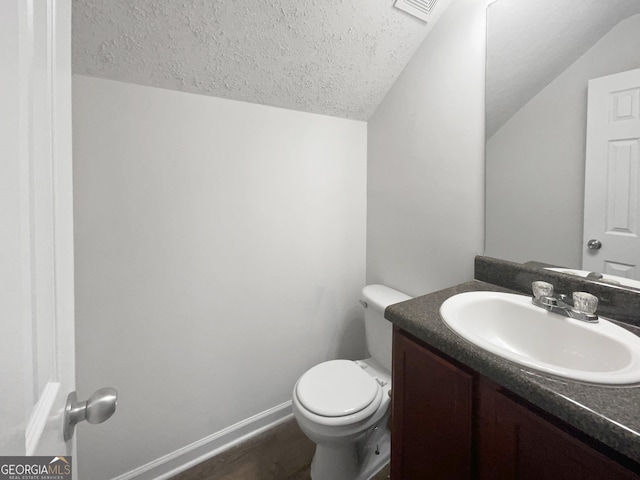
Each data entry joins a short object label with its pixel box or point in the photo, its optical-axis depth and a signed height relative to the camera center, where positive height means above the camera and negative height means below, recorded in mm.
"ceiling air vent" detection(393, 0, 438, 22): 1221 +1032
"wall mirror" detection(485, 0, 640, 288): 869 +383
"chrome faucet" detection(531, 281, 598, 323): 819 -216
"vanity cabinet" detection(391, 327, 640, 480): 538 -463
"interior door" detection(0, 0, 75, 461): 291 +6
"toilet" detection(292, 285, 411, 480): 1125 -738
